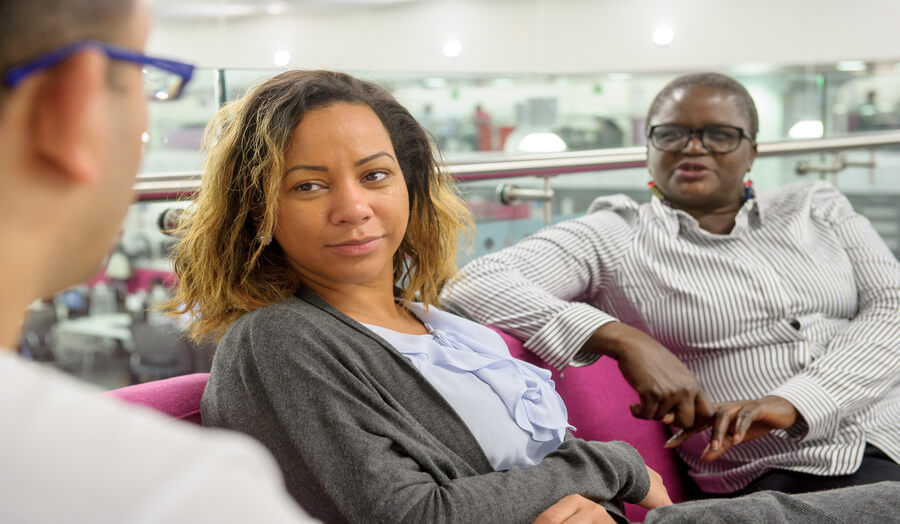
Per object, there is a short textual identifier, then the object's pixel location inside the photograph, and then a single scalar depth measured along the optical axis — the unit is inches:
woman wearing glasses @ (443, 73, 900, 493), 69.1
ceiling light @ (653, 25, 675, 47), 410.3
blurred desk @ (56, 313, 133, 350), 233.5
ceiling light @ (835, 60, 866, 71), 271.8
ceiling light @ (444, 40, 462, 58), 426.6
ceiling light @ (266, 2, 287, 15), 398.3
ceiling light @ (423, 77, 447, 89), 257.6
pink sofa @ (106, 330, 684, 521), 72.6
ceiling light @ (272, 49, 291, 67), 383.9
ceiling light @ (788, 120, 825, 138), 235.6
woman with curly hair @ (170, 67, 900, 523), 45.9
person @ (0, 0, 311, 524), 18.0
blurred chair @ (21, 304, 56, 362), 229.8
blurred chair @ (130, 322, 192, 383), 198.1
